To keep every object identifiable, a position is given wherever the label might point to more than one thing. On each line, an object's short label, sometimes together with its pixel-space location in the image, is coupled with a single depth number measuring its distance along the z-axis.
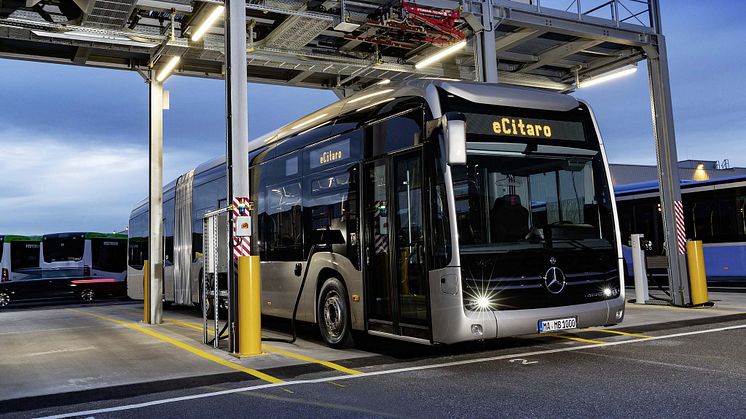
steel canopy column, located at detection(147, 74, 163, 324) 13.89
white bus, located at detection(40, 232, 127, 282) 29.89
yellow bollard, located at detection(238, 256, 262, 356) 8.55
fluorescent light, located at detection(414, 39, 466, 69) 13.35
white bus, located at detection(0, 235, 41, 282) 27.74
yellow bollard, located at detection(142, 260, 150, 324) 14.01
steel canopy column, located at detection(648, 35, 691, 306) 13.59
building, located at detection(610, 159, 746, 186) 36.53
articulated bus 7.13
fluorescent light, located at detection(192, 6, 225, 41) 11.07
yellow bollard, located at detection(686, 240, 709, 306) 13.29
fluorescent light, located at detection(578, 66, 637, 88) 15.48
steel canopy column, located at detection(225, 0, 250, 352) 8.75
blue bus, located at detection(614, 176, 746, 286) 17.92
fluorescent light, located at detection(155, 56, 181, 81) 13.38
